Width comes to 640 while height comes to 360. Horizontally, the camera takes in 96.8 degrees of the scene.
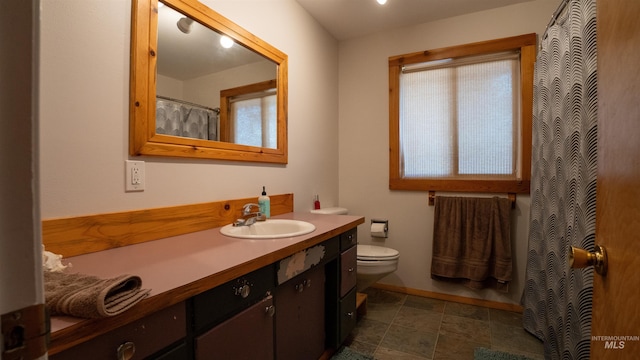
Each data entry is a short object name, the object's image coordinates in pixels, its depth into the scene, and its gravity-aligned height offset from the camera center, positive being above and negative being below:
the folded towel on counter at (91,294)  0.53 -0.22
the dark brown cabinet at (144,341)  0.57 -0.35
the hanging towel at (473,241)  2.19 -0.48
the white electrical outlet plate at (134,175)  1.13 +0.03
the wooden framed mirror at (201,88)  1.17 +0.49
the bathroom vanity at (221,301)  0.61 -0.34
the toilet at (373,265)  2.12 -0.63
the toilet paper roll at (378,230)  2.57 -0.44
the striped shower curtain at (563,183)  1.15 -0.01
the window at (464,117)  2.21 +0.54
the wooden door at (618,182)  0.51 +0.00
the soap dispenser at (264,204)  1.70 -0.14
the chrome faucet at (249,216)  1.53 -0.20
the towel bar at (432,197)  2.47 -0.14
